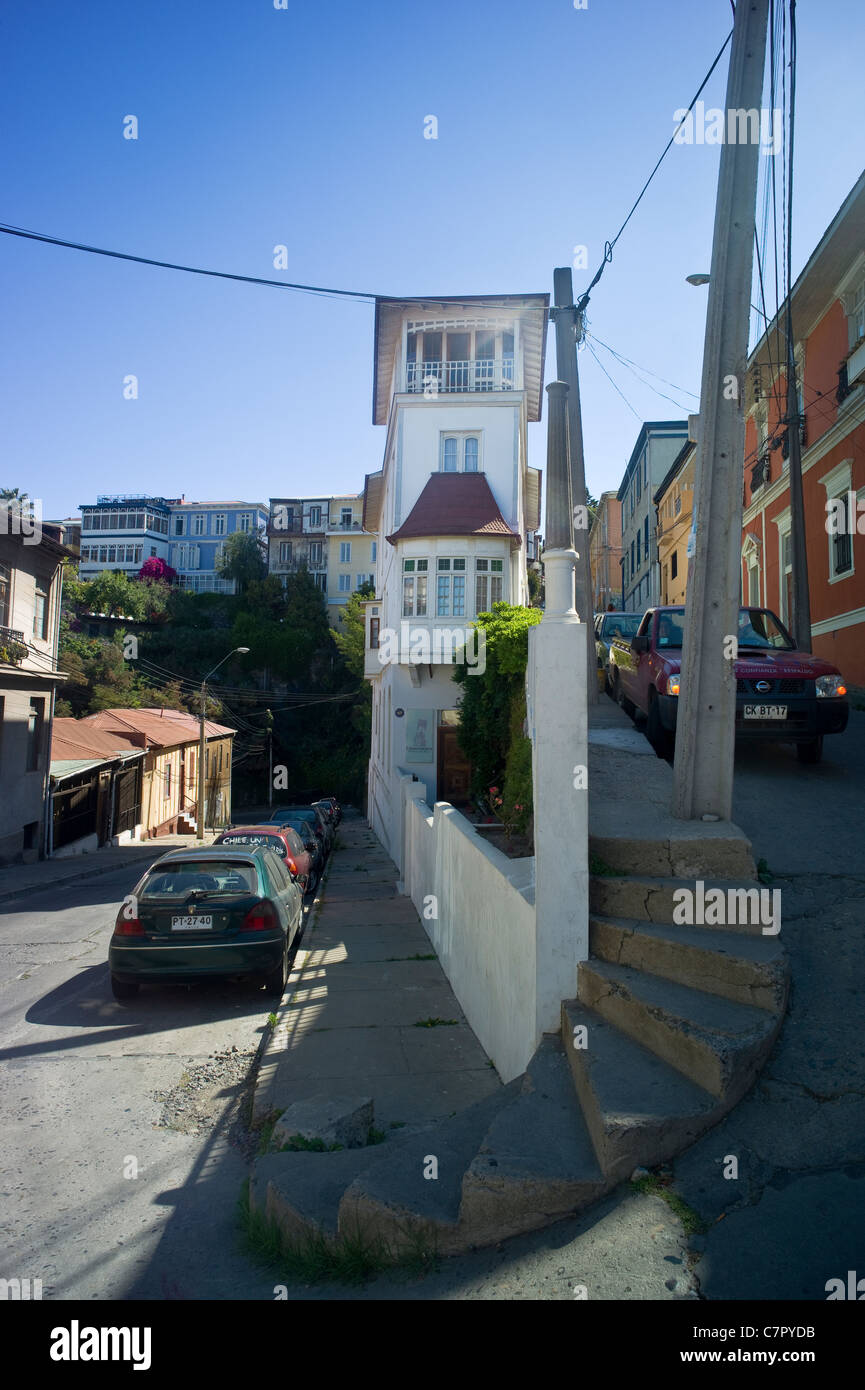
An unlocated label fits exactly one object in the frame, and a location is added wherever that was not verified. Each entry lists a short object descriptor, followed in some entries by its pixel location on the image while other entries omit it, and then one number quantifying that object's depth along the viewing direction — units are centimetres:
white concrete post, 446
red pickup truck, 845
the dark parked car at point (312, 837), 1938
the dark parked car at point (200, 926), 792
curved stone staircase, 316
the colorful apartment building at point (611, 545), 5534
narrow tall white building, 2286
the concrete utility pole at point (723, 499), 571
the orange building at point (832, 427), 1653
